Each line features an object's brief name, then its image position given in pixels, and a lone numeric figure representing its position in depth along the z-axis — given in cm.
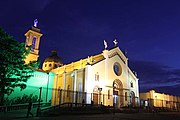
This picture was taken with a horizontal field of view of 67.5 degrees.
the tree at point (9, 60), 1702
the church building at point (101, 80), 2553
